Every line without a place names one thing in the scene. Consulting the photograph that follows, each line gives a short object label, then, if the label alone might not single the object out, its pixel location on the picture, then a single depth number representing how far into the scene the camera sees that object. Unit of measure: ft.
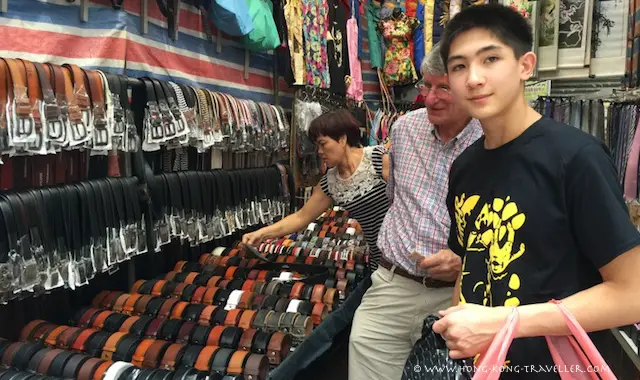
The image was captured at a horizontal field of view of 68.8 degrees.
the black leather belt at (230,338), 5.29
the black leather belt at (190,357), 4.86
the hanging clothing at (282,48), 10.87
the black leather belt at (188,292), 6.59
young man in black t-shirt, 2.56
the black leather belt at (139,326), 5.49
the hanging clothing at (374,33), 17.49
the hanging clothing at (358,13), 15.69
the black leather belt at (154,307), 6.09
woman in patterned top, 7.22
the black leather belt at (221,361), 4.76
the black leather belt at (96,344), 5.02
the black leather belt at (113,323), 5.62
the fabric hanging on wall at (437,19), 17.11
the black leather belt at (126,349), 4.95
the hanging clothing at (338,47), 13.79
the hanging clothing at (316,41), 12.07
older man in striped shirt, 5.13
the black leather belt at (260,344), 5.22
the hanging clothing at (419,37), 17.13
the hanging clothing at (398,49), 17.01
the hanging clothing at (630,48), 9.06
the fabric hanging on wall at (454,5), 15.87
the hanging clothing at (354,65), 15.12
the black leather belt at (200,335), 5.39
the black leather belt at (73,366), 4.50
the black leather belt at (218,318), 5.91
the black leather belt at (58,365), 4.54
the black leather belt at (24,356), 4.63
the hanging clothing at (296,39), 11.15
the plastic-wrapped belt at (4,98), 4.49
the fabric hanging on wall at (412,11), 17.31
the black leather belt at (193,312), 5.96
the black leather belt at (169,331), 5.51
